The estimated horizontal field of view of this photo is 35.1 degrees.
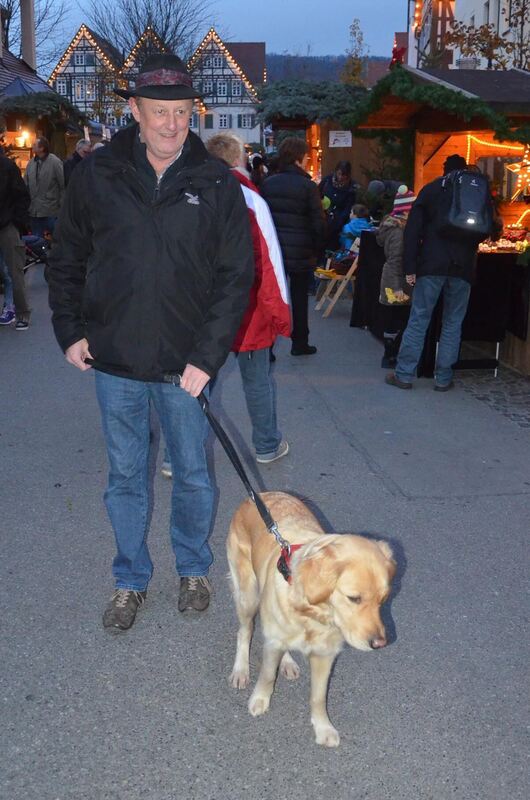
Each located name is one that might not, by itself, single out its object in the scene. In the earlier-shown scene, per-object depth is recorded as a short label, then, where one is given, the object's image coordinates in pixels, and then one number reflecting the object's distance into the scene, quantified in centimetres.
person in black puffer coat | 828
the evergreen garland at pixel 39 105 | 2033
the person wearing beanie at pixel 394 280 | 839
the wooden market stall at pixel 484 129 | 806
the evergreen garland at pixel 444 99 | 836
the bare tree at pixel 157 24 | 3409
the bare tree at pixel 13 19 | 2906
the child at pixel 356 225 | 1166
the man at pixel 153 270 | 313
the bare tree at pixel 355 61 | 3856
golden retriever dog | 247
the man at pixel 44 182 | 1372
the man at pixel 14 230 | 923
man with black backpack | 695
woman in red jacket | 502
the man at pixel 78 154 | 1404
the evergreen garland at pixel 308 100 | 1709
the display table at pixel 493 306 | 786
